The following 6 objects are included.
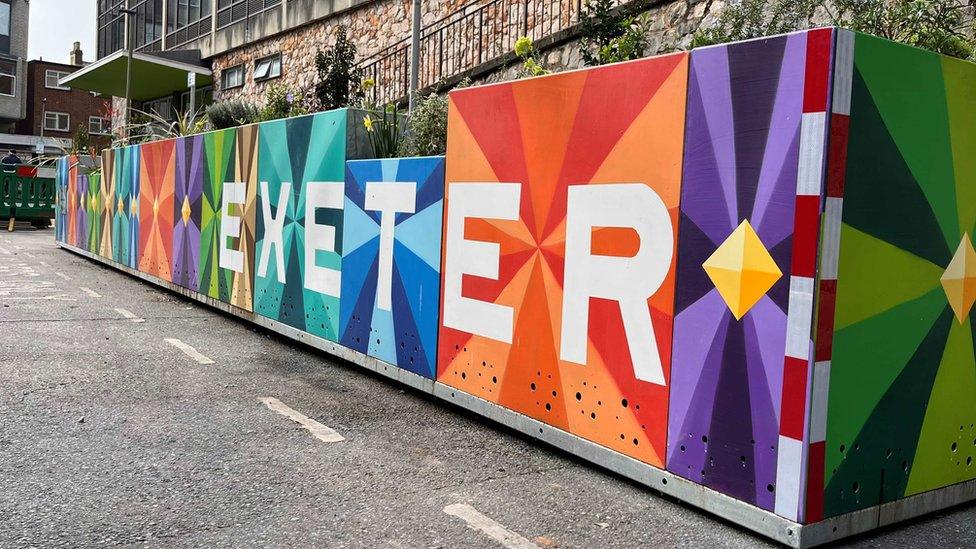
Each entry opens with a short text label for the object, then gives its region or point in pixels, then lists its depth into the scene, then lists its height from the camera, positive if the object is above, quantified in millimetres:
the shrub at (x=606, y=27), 9766 +2273
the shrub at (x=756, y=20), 6402 +1626
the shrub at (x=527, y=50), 6152 +1238
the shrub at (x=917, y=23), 5434 +1425
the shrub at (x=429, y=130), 6754 +670
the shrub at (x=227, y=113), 13992 +1535
